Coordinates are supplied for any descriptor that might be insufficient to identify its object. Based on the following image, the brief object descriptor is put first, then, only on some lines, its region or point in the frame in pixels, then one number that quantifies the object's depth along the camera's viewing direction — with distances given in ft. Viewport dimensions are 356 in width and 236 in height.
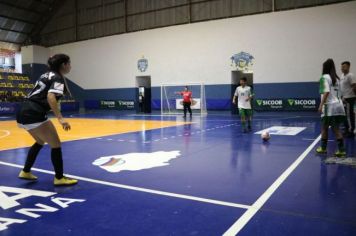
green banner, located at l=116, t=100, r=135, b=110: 96.27
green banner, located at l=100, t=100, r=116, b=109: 99.98
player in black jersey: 15.38
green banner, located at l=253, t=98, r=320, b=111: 72.08
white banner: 85.56
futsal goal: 84.99
